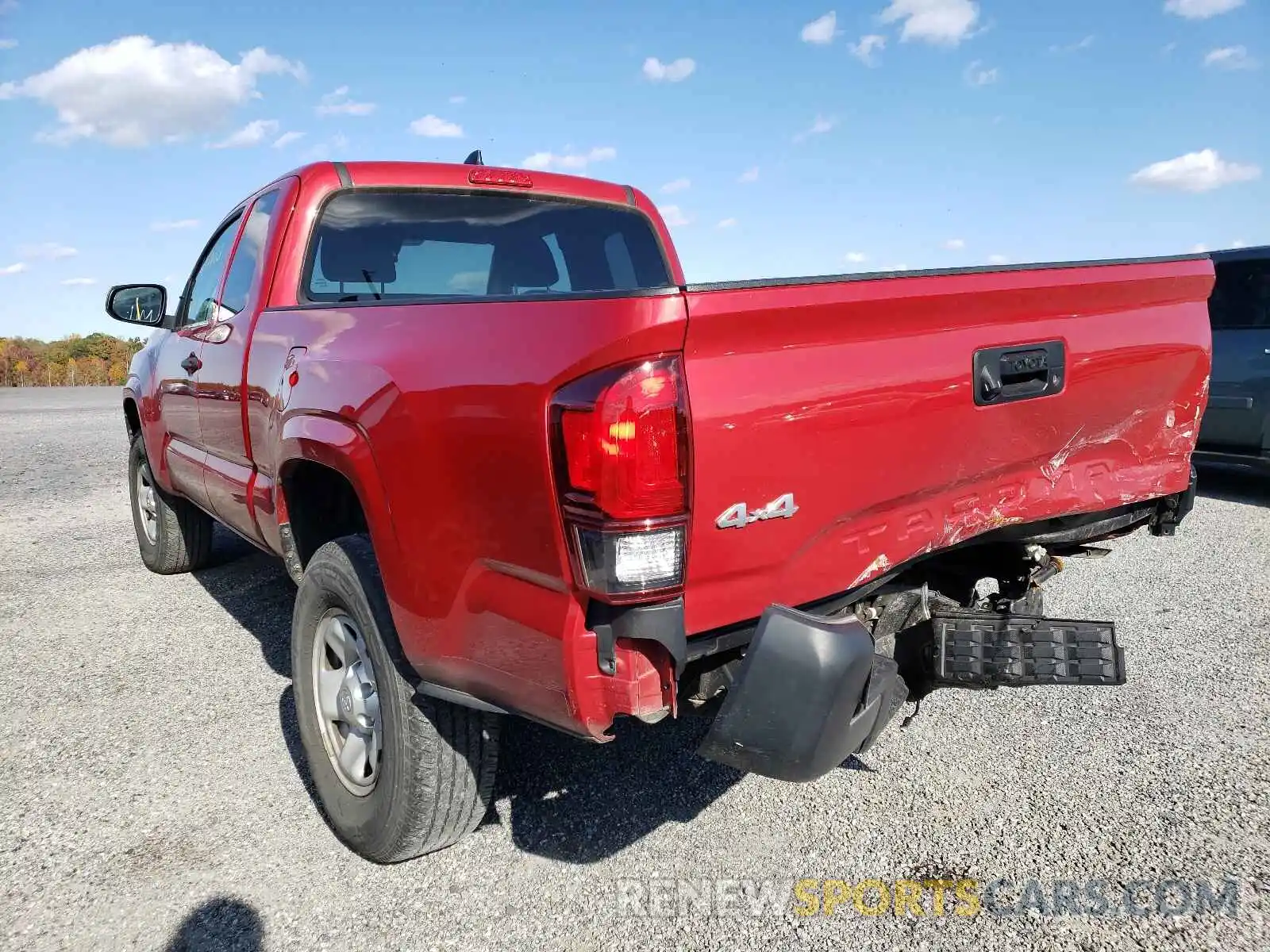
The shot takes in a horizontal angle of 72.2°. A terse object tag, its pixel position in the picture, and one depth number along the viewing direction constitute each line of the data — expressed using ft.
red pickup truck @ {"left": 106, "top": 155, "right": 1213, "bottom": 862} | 5.55
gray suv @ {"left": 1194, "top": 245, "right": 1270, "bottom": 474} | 22.18
